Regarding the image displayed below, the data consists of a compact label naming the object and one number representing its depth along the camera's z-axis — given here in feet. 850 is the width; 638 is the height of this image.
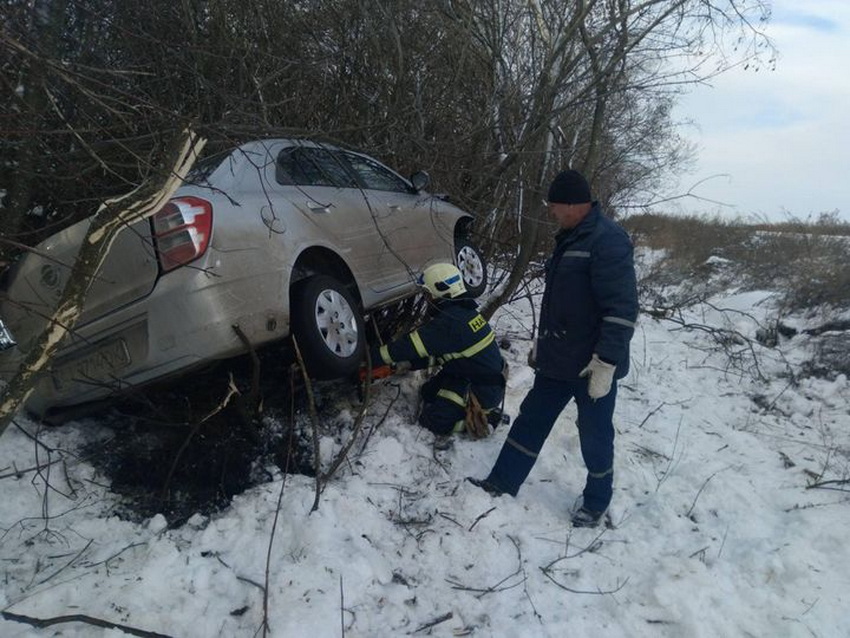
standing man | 10.51
